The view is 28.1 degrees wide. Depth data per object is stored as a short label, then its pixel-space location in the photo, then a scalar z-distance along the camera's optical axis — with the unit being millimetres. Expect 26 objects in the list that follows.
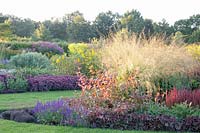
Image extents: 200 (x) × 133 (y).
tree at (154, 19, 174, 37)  36372
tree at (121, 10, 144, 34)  33844
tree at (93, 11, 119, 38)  44547
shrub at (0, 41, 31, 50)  25950
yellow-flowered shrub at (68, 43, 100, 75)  14261
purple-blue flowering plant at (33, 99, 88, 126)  7109
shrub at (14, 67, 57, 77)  13299
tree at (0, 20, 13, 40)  36500
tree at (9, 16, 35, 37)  49688
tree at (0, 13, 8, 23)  50453
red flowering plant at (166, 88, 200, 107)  7578
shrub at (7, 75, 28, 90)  12219
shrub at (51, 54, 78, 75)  14555
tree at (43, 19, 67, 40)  50812
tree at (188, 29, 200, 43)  27091
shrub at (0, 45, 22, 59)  19941
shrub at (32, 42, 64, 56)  25578
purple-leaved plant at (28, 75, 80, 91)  12539
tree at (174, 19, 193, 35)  40081
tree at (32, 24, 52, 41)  43312
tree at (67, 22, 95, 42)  42969
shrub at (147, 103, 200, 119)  7094
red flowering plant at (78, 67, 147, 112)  7734
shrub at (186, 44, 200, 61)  11492
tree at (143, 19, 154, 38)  38438
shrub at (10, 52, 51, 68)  16953
